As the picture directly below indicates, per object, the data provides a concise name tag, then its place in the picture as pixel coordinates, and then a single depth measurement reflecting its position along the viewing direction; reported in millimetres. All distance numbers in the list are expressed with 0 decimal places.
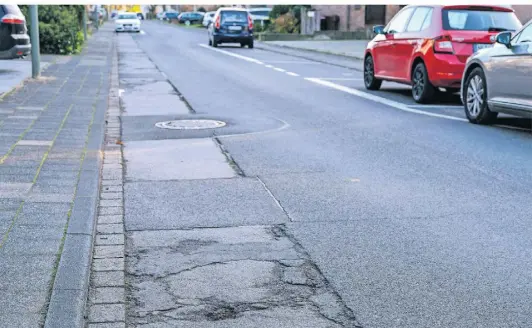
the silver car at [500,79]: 10578
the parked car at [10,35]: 18141
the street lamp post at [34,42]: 17578
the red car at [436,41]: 13688
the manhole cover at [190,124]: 11031
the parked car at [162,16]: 122075
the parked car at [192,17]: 94312
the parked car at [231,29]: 38500
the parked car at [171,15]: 115562
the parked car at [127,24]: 60156
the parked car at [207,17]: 71512
